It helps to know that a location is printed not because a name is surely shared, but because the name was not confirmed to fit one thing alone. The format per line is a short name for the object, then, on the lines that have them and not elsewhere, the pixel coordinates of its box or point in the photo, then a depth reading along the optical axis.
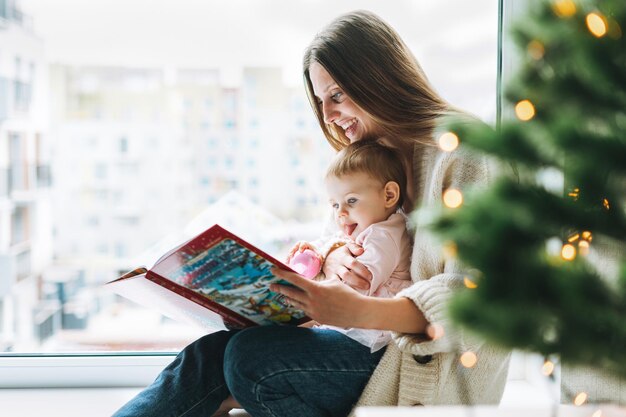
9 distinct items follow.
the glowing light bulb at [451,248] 0.65
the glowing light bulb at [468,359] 1.19
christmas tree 0.61
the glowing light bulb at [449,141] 0.73
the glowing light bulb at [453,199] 0.87
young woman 1.24
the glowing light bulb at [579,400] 0.97
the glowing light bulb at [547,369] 0.82
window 1.80
